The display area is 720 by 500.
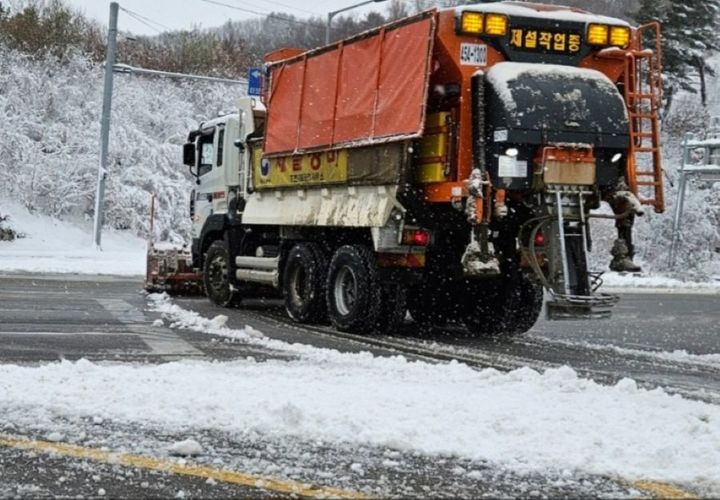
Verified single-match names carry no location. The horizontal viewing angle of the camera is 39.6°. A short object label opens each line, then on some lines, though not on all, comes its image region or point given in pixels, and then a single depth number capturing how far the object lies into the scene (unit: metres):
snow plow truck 10.23
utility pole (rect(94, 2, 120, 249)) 28.84
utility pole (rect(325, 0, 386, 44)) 27.11
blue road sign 16.80
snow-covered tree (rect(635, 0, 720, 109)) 45.09
